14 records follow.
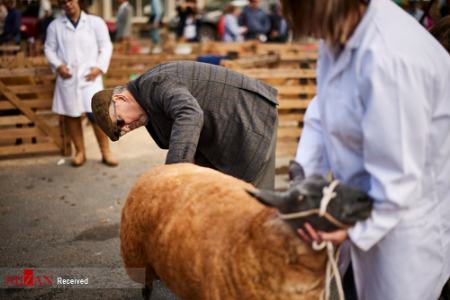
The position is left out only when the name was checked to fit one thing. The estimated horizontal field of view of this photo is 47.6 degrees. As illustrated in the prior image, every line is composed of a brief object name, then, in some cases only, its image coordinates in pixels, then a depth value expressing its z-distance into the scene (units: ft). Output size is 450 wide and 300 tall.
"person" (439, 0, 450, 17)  19.87
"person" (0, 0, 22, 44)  45.16
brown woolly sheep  6.57
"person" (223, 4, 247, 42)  47.37
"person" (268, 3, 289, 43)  50.47
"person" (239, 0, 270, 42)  45.85
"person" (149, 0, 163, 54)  54.80
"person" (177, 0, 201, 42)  50.44
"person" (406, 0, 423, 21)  32.45
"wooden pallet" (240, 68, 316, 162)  23.72
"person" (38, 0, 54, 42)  44.27
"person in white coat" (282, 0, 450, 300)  5.73
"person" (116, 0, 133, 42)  49.39
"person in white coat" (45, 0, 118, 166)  23.32
